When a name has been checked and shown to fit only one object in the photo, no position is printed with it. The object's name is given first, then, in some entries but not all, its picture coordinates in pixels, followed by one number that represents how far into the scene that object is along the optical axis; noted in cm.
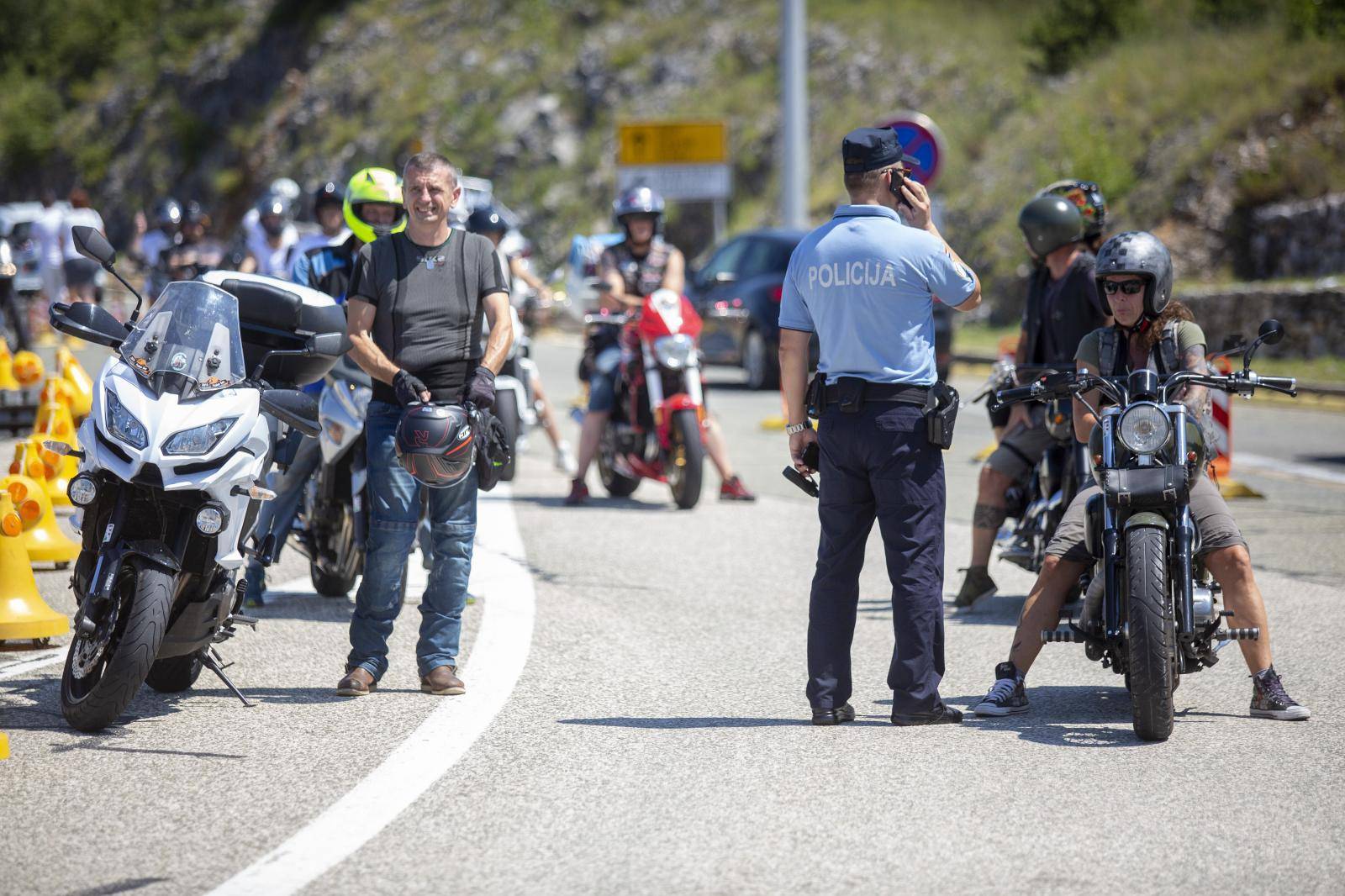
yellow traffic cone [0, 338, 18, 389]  2994
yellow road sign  6831
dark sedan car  4287
